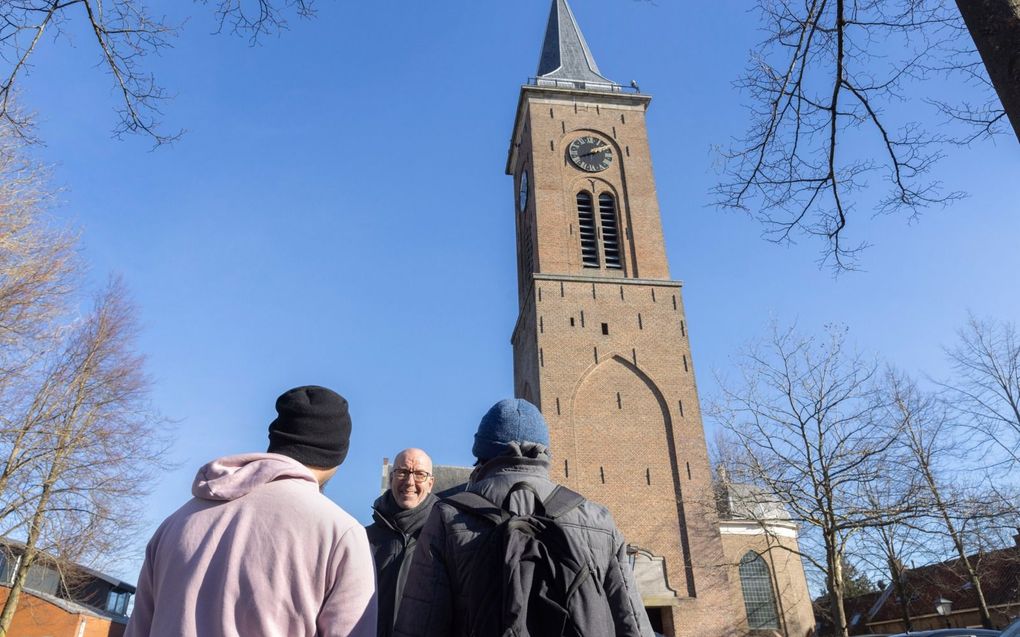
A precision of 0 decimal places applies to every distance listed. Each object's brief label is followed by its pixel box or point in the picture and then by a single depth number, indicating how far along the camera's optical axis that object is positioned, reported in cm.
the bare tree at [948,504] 1318
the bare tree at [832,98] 447
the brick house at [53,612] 2247
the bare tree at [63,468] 1329
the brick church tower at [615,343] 1830
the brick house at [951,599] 2294
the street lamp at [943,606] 1983
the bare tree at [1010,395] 1828
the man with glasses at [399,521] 355
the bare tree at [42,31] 382
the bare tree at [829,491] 1304
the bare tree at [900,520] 1312
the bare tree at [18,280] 863
